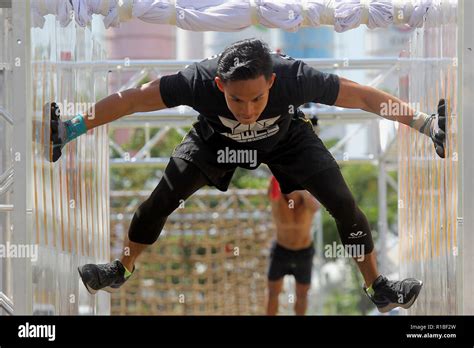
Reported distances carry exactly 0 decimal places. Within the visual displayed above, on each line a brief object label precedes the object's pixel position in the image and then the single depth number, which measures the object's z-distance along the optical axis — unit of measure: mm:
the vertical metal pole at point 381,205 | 13173
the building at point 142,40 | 27494
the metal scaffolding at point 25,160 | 6182
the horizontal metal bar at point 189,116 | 11649
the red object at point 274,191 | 12376
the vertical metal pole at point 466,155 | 6405
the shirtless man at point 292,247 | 12470
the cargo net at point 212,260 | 16853
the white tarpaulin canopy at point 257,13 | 7729
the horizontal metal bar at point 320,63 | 10331
